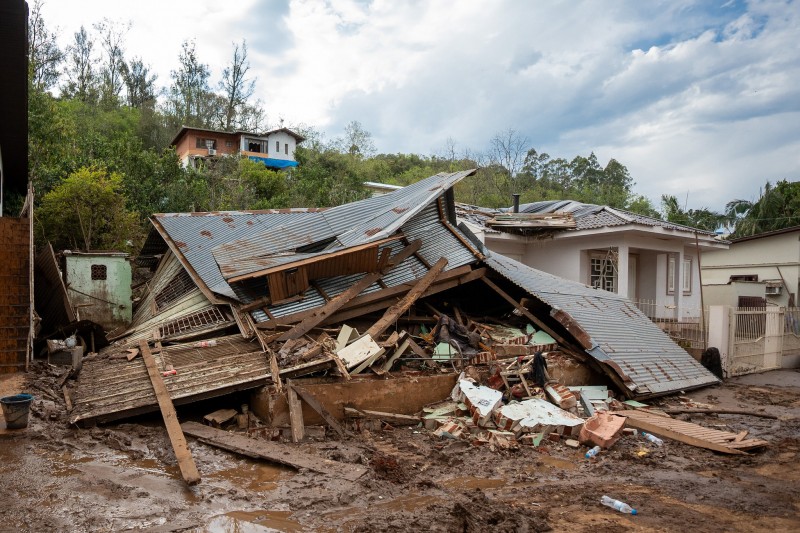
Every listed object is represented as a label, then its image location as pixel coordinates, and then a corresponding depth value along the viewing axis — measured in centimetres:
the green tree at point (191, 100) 4122
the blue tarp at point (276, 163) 4296
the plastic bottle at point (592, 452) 760
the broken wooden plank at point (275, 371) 806
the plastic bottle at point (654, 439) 820
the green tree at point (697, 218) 3819
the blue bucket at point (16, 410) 635
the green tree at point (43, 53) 2588
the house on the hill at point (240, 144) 3997
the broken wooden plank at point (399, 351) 928
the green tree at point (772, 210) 3466
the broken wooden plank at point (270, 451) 627
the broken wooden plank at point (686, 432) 791
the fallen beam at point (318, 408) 798
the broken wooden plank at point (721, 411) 993
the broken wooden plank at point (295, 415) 761
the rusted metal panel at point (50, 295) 1134
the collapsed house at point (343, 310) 857
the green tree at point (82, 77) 4041
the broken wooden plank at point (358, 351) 888
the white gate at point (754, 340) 1420
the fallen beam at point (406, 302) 988
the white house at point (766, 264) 2297
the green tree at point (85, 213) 1545
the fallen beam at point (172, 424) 575
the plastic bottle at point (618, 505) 548
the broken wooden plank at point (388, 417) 841
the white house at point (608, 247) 1767
